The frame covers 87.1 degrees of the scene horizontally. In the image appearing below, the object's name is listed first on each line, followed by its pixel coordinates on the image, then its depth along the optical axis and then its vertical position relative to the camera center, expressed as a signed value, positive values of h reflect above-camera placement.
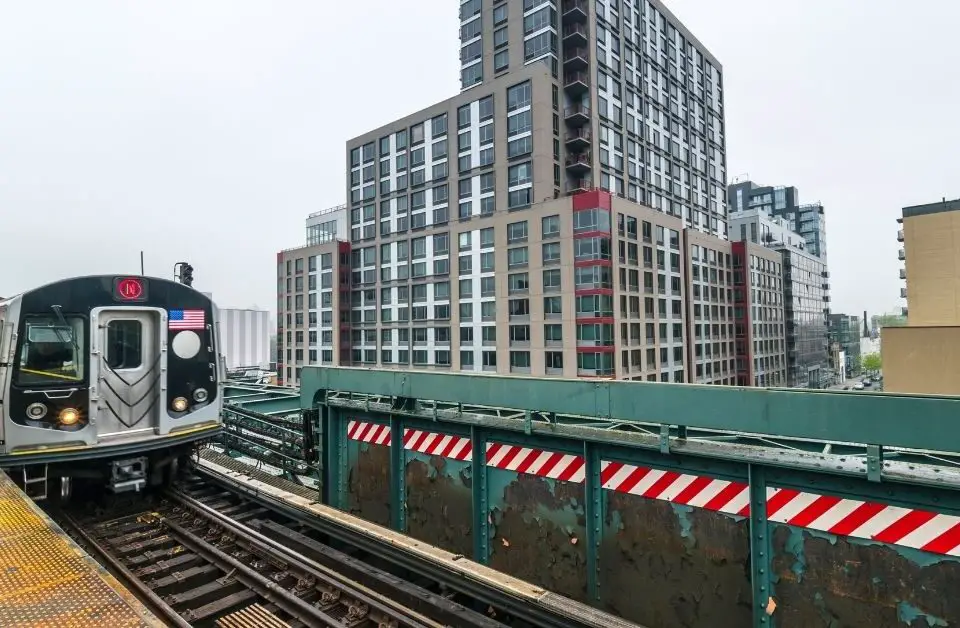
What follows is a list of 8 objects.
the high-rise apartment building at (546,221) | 40.19 +10.60
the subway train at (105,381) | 6.94 -0.52
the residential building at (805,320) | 71.56 +1.73
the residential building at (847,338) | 97.07 -1.59
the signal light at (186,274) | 10.45 +1.47
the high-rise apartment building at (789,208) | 109.75 +27.21
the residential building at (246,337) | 115.56 +1.56
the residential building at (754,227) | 75.19 +15.84
